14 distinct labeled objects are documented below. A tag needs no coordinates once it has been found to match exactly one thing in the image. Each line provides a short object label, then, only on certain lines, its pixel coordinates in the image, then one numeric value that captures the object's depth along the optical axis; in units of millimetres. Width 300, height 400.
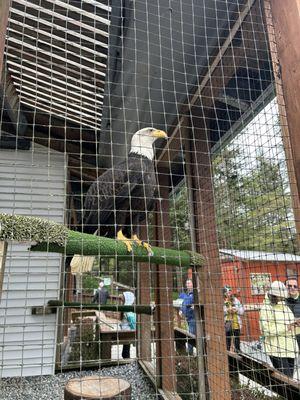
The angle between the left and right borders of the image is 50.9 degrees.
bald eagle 2498
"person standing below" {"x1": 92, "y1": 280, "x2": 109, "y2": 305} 7930
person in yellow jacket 2309
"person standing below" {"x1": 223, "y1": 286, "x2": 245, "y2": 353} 3257
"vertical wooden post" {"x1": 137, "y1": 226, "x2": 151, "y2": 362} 4750
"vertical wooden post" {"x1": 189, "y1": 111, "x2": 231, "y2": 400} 2414
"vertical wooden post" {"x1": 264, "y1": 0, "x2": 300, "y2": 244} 1233
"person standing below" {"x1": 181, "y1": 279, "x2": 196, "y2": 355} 4070
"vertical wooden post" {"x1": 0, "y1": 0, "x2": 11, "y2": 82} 1035
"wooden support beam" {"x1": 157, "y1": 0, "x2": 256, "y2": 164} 1996
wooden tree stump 2392
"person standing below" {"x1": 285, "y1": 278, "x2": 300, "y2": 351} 2592
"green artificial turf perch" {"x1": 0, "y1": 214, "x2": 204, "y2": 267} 1321
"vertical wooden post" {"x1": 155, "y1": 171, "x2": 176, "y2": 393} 3604
